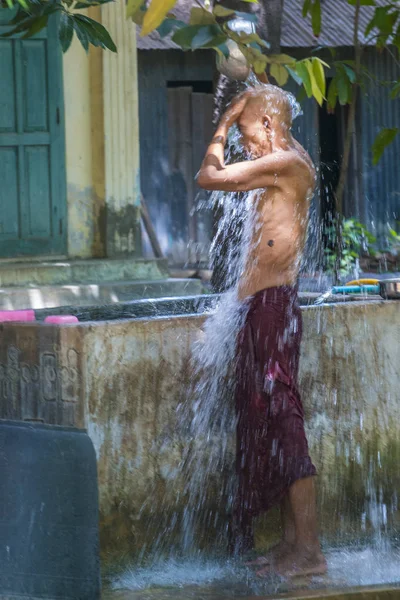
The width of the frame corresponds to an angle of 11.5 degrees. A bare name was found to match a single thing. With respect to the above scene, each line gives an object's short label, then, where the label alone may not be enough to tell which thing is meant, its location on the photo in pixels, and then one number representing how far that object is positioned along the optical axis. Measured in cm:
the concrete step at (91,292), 1362
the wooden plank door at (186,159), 2310
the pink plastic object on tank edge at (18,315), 860
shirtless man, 773
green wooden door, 1450
